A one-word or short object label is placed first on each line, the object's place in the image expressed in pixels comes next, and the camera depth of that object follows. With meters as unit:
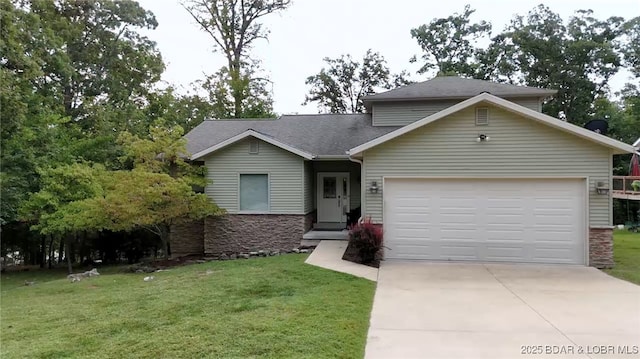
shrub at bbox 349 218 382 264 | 9.81
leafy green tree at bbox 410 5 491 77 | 30.44
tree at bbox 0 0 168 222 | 12.29
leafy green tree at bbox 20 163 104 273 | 12.11
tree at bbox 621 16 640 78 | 26.45
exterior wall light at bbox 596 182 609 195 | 9.62
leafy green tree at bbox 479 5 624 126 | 26.36
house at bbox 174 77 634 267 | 9.77
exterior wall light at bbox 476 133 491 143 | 10.05
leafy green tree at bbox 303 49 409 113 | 31.31
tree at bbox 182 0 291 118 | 26.17
